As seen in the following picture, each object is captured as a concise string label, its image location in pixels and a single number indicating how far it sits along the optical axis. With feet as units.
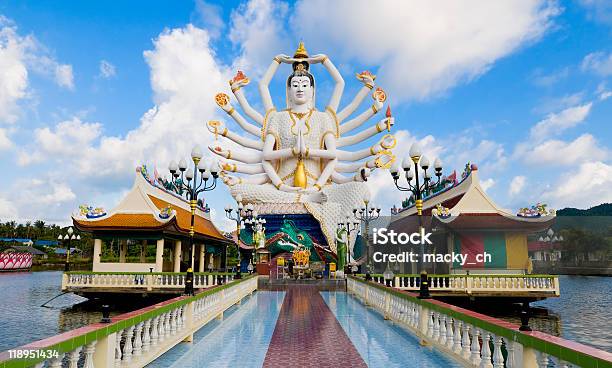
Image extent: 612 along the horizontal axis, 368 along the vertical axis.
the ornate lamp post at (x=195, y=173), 36.95
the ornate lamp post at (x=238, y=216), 56.14
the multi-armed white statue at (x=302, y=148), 114.62
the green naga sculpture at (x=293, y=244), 107.24
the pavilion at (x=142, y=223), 68.18
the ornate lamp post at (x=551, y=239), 142.27
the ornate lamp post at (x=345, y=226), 106.57
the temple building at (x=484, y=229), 68.28
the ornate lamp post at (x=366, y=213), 62.60
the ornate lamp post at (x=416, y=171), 30.59
